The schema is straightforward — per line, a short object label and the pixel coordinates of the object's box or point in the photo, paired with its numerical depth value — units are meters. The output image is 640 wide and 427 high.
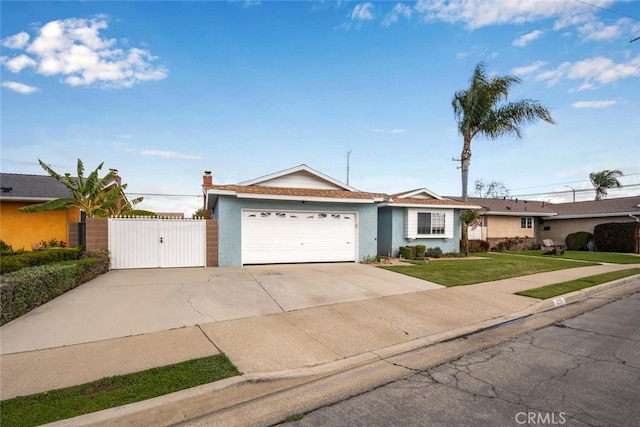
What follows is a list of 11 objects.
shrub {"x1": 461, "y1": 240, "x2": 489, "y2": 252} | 22.95
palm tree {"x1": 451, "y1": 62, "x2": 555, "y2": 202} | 20.94
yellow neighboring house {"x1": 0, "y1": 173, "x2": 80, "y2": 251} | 14.89
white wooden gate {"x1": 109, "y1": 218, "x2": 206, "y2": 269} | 12.44
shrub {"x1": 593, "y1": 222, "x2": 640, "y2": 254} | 23.25
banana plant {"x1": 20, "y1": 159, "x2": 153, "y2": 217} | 13.62
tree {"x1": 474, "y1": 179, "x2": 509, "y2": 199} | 56.97
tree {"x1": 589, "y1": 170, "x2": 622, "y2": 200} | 43.62
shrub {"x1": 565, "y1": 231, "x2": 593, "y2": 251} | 26.52
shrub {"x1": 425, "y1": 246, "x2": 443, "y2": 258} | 18.31
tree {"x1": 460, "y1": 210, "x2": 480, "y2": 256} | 19.69
